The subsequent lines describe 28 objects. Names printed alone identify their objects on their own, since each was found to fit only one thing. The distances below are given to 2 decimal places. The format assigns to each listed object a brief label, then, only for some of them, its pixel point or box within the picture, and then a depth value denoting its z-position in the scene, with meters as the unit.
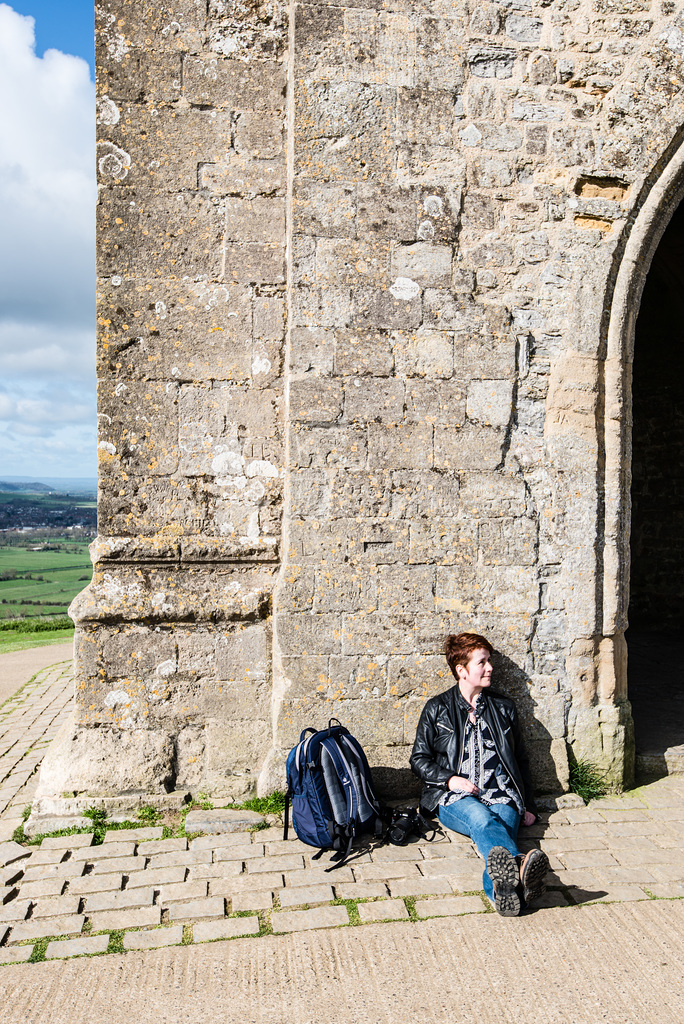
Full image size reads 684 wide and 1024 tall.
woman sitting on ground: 3.34
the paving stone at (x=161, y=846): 3.28
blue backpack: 3.25
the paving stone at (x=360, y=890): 2.91
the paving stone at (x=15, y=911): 2.80
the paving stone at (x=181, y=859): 3.18
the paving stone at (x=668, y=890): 2.93
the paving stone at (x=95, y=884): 2.99
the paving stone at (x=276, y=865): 3.12
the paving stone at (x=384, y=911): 2.77
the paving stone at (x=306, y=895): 2.88
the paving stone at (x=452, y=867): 3.11
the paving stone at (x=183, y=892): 2.91
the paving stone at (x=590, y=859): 3.16
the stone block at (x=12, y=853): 3.23
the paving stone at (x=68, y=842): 3.35
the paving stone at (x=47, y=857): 3.20
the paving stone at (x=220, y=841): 3.33
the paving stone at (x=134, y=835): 3.41
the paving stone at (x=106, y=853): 3.25
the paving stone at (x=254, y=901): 2.84
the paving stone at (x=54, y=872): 3.08
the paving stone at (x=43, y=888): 2.96
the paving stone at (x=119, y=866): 3.13
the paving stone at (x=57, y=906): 2.83
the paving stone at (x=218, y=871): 3.07
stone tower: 3.66
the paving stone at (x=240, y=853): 3.22
